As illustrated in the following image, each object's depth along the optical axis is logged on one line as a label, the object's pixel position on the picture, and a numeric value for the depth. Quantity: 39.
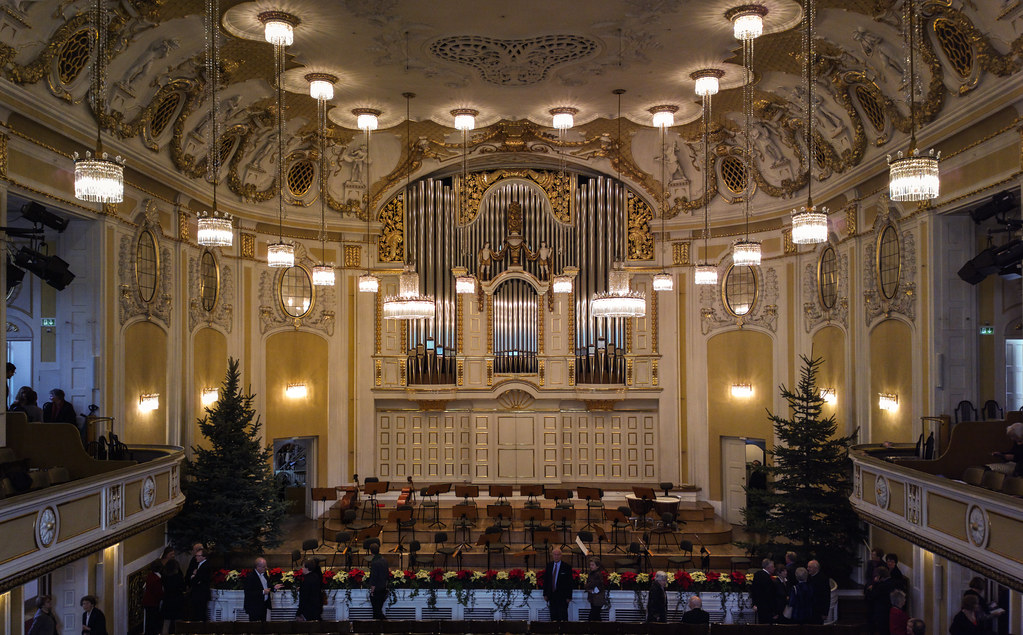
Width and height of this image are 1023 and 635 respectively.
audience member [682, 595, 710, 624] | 10.98
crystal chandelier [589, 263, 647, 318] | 13.78
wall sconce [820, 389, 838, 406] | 16.36
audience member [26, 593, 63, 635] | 9.85
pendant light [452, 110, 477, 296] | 17.44
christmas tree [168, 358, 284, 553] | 14.03
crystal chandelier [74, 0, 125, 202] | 8.09
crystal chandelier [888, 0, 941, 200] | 8.13
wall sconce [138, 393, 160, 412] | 14.37
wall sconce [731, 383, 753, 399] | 19.22
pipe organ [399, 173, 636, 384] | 20.41
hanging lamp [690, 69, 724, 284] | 14.45
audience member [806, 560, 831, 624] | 11.22
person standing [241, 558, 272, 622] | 11.97
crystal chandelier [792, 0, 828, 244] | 9.96
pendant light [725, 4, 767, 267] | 11.65
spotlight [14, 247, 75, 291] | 11.33
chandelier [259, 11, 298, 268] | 11.79
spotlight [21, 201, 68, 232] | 11.20
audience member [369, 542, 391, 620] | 12.62
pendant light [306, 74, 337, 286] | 14.63
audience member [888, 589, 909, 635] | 10.09
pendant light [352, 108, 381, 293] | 16.67
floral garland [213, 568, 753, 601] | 13.09
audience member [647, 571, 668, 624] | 11.67
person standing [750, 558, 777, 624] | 11.72
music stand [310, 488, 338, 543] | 17.55
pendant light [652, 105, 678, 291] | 16.39
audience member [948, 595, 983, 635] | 9.09
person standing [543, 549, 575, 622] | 12.18
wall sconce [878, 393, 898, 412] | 13.84
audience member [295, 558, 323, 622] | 12.09
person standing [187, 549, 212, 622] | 12.52
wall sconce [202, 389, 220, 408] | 16.88
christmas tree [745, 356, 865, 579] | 13.58
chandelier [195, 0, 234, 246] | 11.53
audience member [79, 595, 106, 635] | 10.60
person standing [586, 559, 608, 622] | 12.28
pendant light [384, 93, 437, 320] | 14.16
